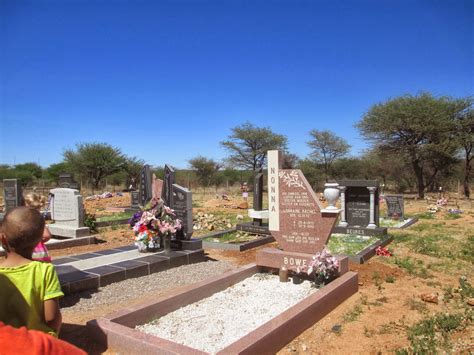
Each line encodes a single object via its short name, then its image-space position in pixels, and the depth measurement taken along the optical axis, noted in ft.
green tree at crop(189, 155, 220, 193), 133.18
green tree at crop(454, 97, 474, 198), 78.38
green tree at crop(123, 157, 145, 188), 124.26
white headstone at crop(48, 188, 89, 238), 34.32
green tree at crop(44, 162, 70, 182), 129.49
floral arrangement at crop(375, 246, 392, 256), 27.29
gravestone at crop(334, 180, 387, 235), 37.76
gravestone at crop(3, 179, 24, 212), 40.45
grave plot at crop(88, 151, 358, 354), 11.53
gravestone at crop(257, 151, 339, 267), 20.33
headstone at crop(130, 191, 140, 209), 57.41
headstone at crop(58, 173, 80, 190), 43.86
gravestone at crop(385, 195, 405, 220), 47.09
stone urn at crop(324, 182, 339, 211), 20.78
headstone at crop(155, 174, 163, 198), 28.76
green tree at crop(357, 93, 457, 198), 78.79
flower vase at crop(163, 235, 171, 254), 25.66
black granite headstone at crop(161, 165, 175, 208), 27.14
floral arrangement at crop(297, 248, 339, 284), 18.47
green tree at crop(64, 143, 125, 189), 118.32
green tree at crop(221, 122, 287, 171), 123.54
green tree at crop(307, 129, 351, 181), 119.75
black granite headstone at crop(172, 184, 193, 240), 26.18
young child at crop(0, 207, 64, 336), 6.71
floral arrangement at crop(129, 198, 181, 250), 25.21
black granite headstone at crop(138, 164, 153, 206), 37.19
